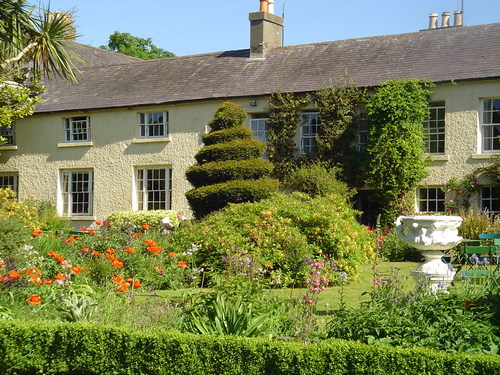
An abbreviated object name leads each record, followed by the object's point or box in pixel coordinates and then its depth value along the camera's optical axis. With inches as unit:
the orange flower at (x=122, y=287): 341.4
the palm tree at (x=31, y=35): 716.0
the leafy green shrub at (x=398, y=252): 700.0
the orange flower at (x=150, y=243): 451.2
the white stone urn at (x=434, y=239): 369.7
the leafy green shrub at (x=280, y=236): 517.3
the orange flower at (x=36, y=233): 461.7
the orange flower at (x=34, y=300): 316.8
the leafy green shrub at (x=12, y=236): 430.6
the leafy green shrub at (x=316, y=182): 797.9
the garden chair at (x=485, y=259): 348.5
